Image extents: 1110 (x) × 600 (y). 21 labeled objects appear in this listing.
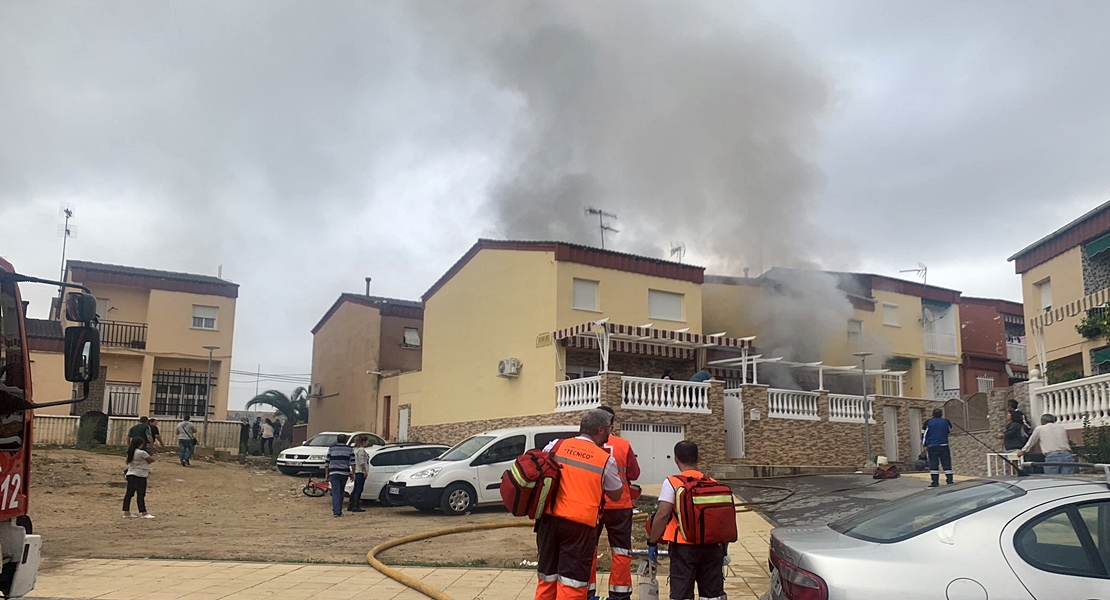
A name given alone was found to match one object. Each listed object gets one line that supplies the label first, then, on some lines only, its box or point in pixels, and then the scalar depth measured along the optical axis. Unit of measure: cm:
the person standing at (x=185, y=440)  2203
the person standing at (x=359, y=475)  1548
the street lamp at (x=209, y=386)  2939
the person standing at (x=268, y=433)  2927
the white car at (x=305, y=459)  2217
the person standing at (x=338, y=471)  1491
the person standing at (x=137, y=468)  1374
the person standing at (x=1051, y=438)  1119
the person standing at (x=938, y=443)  1466
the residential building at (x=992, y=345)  3441
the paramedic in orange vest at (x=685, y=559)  537
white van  1486
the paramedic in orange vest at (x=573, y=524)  521
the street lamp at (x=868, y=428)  2162
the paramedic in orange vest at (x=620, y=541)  617
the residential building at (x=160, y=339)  3000
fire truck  522
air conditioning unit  2261
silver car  373
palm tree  4316
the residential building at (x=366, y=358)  3148
